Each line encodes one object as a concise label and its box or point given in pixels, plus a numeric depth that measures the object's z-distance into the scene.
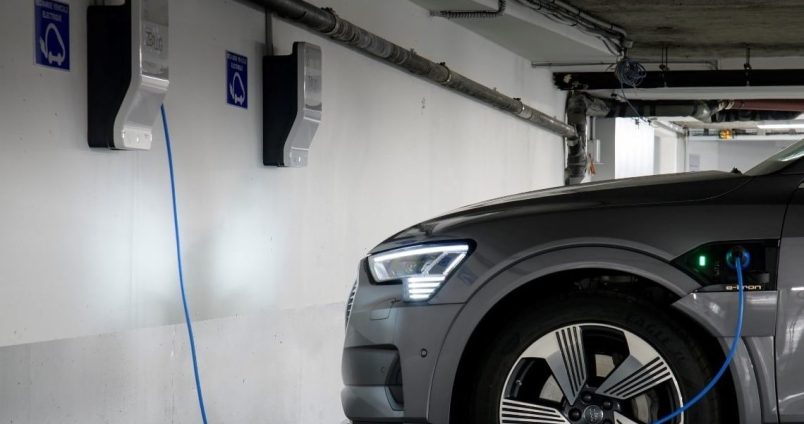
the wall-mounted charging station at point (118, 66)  4.52
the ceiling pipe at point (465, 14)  9.14
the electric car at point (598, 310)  3.23
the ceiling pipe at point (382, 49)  6.12
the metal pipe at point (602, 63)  13.08
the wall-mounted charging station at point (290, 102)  6.08
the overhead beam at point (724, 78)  13.48
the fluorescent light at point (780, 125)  21.88
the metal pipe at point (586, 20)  9.53
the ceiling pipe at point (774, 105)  17.80
